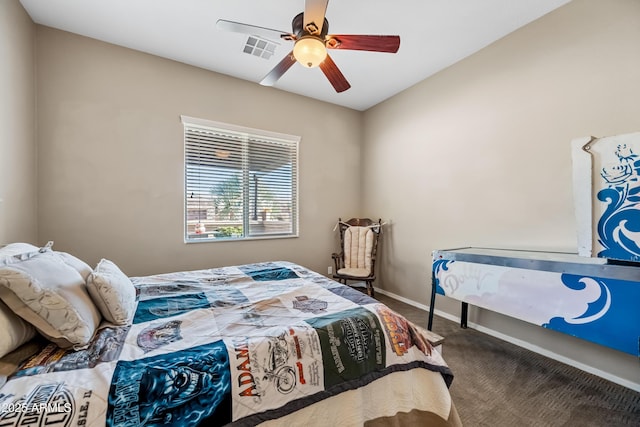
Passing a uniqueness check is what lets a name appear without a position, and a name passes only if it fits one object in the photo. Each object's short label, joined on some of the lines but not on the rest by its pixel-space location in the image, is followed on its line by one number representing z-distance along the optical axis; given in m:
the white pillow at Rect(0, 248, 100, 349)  1.02
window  3.07
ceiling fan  1.71
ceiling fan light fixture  1.74
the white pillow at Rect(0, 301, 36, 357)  0.94
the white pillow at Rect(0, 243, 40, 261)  1.28
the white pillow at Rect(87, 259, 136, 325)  1.28
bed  0.86
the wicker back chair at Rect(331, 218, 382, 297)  3.37
